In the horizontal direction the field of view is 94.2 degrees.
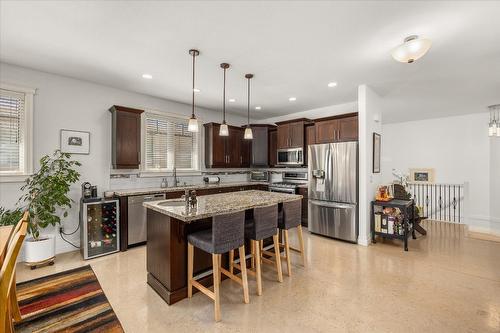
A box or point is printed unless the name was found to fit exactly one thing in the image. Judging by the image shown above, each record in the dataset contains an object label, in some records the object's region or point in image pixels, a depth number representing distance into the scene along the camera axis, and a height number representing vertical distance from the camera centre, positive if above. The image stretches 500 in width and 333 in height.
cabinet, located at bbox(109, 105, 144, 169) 4.03 +0.51
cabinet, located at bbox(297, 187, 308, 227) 5.22 -0.86
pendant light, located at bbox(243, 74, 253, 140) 3.38 +0.47
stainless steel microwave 5.48 +0.24
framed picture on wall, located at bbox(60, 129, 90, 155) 3.70 +0.40
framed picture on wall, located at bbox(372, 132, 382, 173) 4.36 +0.28
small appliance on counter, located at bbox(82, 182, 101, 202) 3.61 -0.43
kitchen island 2.34 -0.79
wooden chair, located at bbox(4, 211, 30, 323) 1.92 -1.19
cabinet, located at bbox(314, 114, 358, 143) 4.31 +0.73
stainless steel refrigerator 4.16 -0.45
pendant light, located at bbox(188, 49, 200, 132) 2.84 +0.54
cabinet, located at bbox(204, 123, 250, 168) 5.51 +0.43
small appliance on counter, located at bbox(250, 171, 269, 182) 6.28 -0.27
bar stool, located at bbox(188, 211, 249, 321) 2.17 -0.74
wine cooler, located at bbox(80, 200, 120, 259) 3.50 -0.97
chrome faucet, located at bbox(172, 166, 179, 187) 4.98 -0.27
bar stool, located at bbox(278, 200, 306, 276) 3.00 -0.69
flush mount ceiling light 2.36 +1.22
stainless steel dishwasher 3.88 -0.89
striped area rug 2.04 -1.39
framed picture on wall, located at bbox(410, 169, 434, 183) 6.83 -0.28
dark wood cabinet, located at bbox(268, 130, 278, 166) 6.16 +0.53
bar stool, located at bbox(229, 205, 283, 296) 2.56 -0.74
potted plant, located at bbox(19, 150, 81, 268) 3.13 -0.50
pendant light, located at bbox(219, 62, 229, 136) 3.13 +0.52
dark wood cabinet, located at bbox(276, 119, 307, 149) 5.47 +0.78
